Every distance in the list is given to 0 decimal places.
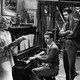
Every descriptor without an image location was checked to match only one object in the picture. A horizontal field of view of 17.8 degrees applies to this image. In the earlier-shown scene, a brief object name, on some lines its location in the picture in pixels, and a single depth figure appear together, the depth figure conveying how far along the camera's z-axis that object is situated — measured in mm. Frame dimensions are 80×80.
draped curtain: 5895
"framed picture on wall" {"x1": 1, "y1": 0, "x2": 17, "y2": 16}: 5639
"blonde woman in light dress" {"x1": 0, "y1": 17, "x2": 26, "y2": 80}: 3932
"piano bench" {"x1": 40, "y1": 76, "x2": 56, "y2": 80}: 4980
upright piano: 4633
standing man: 5184
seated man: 4922
